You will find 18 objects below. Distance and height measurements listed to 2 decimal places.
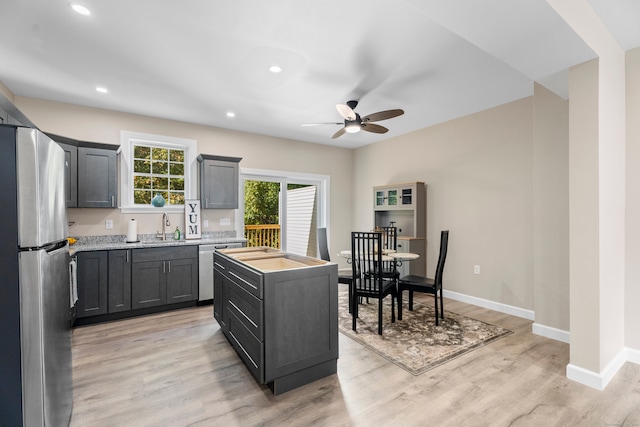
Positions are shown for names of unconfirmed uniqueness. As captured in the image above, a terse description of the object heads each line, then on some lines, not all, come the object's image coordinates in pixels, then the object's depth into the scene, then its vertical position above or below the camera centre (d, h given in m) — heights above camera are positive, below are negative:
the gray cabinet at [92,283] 3.49 -0.85
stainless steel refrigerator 1.27 -0.30
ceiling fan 3.22 +1.10
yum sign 4.59 -0.10
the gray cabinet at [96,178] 3.77 +0.46
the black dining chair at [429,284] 3.46 -0.86
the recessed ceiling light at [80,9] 2.09 +1.48
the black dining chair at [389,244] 3.88 -0.51
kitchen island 2.12 -0.83
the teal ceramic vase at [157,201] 4.38 +0.18
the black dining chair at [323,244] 4.38 -0.47
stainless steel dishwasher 4.23 -0.87
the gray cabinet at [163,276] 3.82 -0.85
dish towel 2.40 -0.60
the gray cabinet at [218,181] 4.62 +0.50
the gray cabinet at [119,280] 3.67 -0.85
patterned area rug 2.68 -1.32
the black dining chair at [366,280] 3.17 -0.77
